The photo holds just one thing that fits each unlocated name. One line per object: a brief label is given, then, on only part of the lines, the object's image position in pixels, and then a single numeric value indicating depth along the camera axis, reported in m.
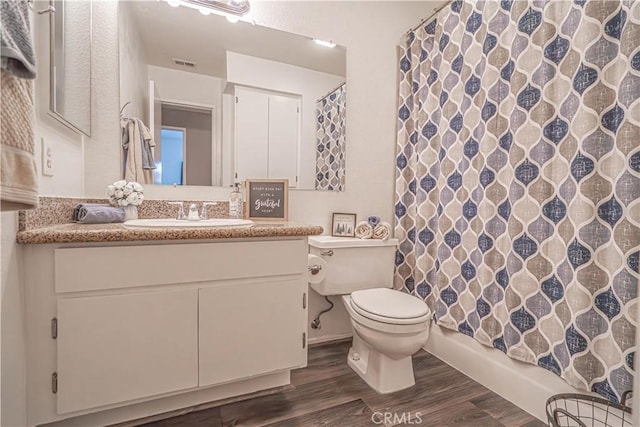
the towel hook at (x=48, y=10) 1.06
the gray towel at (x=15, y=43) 0.57
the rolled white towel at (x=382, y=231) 1.85
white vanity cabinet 0.99
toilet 1.37
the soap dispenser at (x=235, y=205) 1.64
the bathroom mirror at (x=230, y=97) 1.57
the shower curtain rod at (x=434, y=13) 1.70
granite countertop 0.95
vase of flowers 1.39
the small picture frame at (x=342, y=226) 1.96
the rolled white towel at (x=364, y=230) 1.88
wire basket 1.02
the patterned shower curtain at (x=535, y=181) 1.02
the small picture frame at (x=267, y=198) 1.68
